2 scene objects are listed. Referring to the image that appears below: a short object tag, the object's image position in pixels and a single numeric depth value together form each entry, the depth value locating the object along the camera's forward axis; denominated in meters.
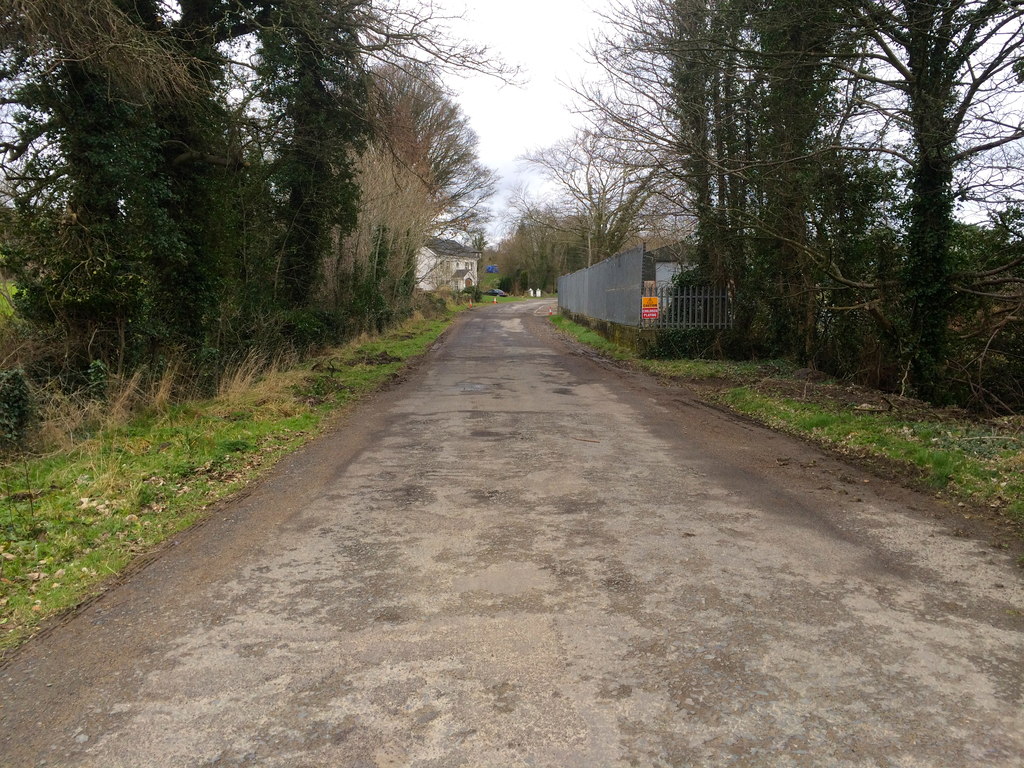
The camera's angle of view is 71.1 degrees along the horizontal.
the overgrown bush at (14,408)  8.16
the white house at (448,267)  46.66
